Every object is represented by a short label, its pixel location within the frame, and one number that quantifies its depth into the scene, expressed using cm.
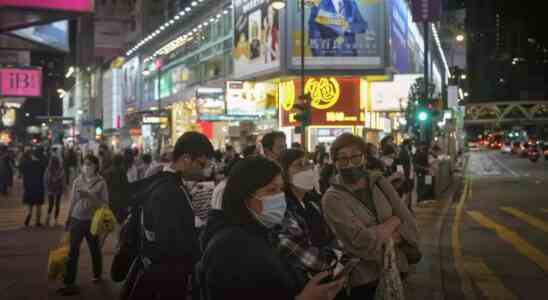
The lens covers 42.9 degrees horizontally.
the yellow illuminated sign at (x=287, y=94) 3422
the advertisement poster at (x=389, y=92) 3466
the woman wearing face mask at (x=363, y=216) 449
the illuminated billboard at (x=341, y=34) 3164
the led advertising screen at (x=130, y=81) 6662
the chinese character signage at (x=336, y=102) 3322
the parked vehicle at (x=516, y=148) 7925
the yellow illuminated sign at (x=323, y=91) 3312
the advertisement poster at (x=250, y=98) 3322
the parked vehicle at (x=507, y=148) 8826
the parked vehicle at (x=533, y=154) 5985
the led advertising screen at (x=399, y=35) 3338
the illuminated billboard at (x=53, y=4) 782
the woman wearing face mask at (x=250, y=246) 284
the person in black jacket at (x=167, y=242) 427
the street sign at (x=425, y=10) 2400
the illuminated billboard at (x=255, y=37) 3278
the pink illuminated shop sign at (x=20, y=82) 2008
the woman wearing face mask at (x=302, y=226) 332
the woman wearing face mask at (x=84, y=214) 880
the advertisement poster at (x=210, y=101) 3475
